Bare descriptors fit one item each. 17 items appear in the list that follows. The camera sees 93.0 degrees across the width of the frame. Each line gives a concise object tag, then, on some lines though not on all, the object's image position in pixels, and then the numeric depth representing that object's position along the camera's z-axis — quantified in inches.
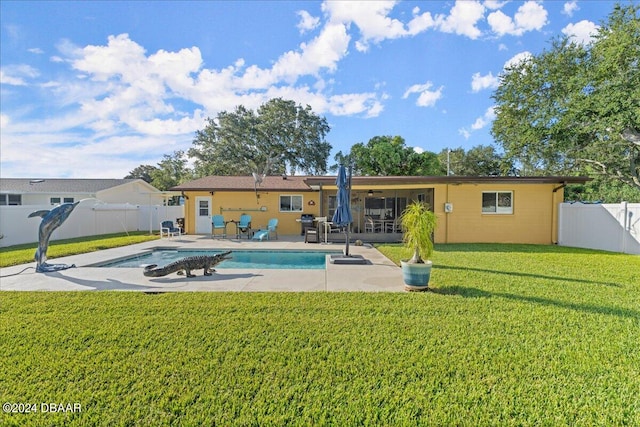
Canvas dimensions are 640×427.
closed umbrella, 369.1
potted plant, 222.7
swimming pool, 349.7
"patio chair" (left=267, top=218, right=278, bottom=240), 586.9
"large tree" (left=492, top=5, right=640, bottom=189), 543.8
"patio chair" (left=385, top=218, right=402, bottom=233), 603.5
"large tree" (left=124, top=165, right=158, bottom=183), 2100.9
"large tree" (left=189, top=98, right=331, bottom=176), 1258.0
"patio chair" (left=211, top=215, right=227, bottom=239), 600.4
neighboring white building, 898.7
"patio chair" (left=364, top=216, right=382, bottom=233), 666.2
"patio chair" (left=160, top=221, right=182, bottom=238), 588.4
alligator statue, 268.1
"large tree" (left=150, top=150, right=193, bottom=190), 1487.5
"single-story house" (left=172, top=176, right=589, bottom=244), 495.8
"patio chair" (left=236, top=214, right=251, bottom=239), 605.0
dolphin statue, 290.7
